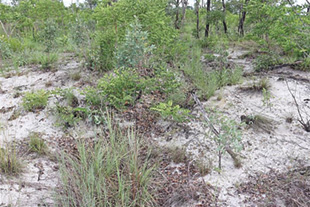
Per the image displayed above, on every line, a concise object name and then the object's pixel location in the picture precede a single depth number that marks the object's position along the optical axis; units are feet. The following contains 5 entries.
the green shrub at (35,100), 12.92
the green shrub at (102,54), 15.60
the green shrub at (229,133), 8.27
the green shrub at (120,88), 11.72
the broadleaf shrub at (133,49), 12.18
